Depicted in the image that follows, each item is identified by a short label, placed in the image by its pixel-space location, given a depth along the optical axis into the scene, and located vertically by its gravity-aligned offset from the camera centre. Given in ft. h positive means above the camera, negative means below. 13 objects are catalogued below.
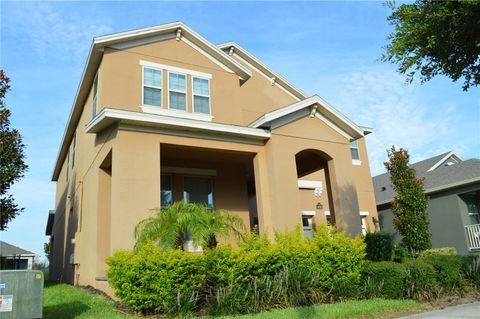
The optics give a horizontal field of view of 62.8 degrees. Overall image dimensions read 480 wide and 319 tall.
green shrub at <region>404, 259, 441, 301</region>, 32.76 -3.10
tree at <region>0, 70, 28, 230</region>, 51.06 +14.63
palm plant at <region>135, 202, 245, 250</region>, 30.76 +2.76
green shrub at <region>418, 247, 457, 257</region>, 51.55 -1.05
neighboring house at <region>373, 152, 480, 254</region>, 62.49 +5.95
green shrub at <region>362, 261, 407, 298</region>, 32.89 -2.80
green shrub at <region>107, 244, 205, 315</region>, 26.48 -1.07
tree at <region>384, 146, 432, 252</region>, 55.06 +5.41
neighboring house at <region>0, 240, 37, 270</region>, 128.59 +6.94
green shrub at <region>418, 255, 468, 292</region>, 34.63 -2.40
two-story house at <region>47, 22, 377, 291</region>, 37.19 +12.28
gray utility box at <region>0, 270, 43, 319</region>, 20.83 -1.02
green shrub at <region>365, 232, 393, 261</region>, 48.70 +0.02
